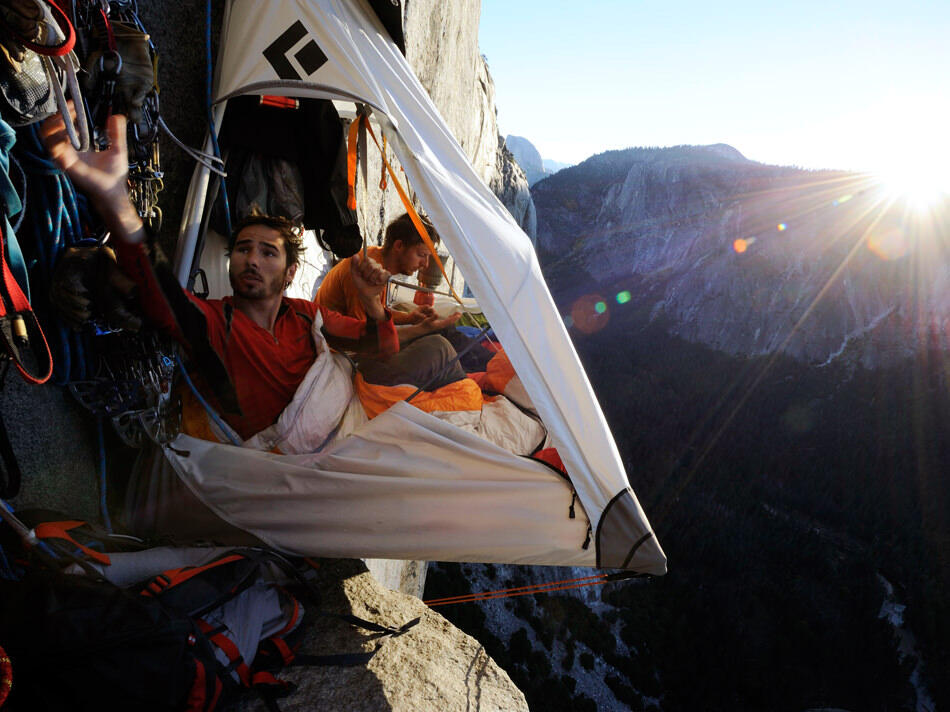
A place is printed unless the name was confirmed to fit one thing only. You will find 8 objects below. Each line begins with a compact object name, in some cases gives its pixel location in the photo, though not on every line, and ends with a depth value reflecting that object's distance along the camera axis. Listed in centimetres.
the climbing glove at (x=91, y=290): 181
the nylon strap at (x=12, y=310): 151
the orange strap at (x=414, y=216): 286
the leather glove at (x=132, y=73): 198
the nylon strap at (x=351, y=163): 349
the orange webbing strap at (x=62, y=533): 171
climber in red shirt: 188
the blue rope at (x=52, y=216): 169
